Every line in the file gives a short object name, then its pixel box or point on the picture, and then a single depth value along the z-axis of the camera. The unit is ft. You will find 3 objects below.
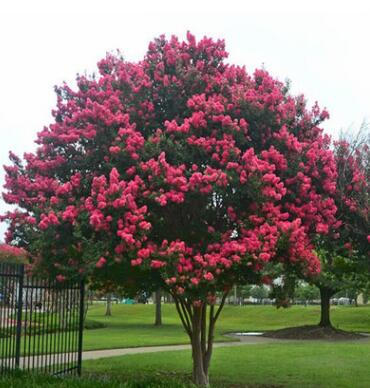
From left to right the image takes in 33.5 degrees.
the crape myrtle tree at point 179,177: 29.94
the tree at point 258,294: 280.94
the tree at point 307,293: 236.41
